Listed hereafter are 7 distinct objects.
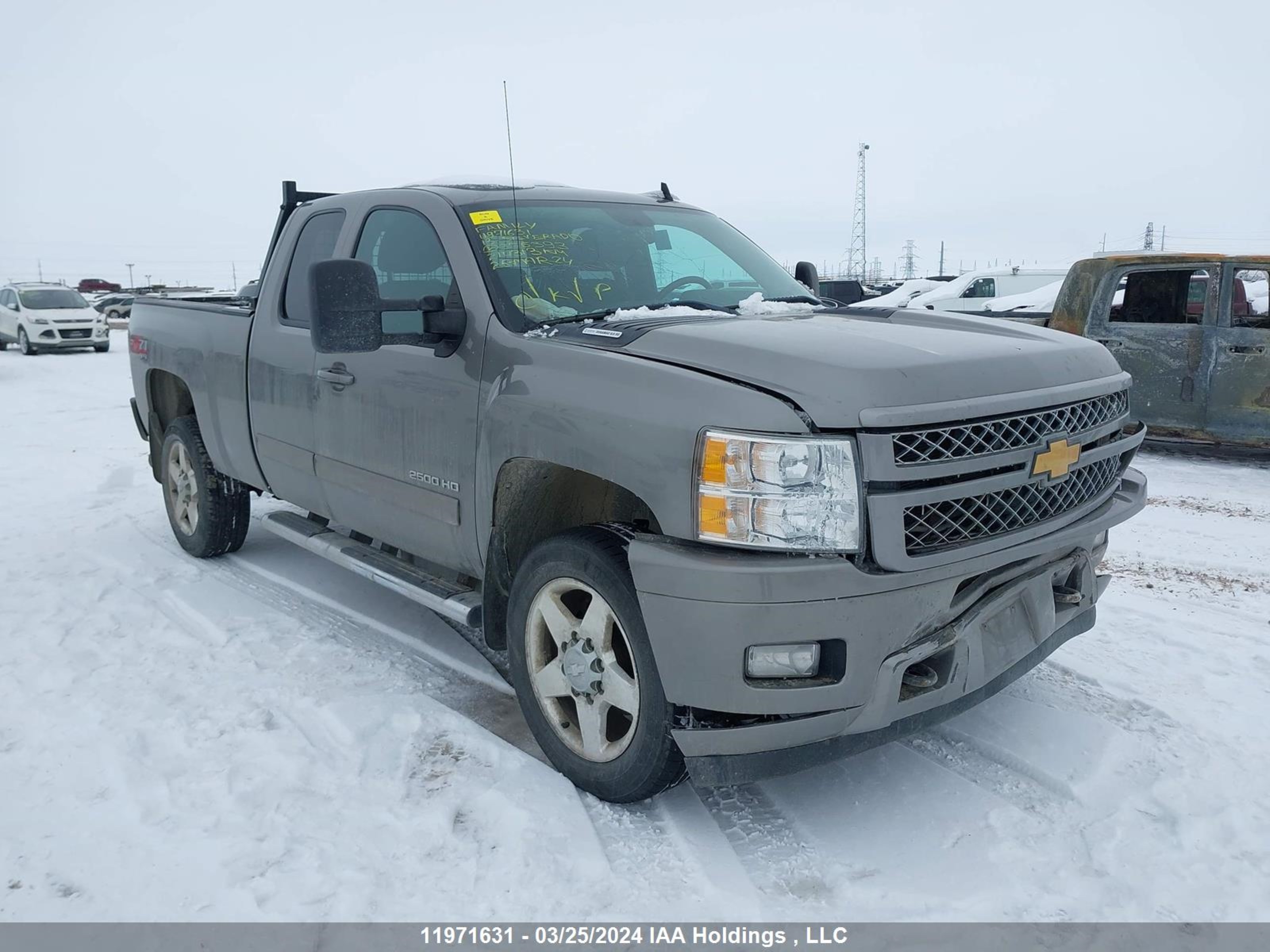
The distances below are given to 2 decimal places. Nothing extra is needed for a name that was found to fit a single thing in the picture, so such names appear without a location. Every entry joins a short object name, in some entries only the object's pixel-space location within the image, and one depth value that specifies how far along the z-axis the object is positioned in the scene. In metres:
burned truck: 8.09
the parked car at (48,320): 22.23
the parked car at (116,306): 40.81
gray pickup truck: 2.61
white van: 19.72
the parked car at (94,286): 63.47
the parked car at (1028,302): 14.57
